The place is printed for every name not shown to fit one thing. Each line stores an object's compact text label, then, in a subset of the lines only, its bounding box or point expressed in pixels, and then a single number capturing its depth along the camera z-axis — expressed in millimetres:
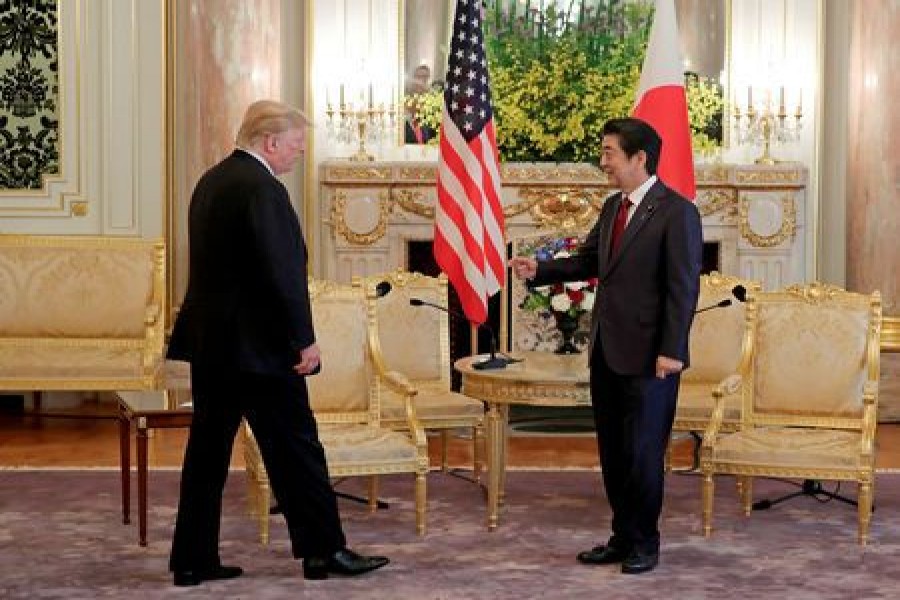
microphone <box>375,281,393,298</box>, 11490
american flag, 11982
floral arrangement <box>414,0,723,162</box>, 15597
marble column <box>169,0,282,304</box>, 15083
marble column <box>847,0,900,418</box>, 14920
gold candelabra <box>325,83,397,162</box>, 15706
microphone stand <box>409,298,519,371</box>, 10480
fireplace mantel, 15291
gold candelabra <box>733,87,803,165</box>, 15684
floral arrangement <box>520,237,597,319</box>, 10720
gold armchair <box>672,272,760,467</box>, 11763
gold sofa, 14079
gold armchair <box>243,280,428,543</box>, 10179
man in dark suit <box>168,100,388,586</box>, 8159
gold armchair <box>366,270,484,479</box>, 11490
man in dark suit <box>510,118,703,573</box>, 8776
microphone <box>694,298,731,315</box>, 10753
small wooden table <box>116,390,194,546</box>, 9147
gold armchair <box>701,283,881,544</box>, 10097
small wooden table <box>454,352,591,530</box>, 9961
